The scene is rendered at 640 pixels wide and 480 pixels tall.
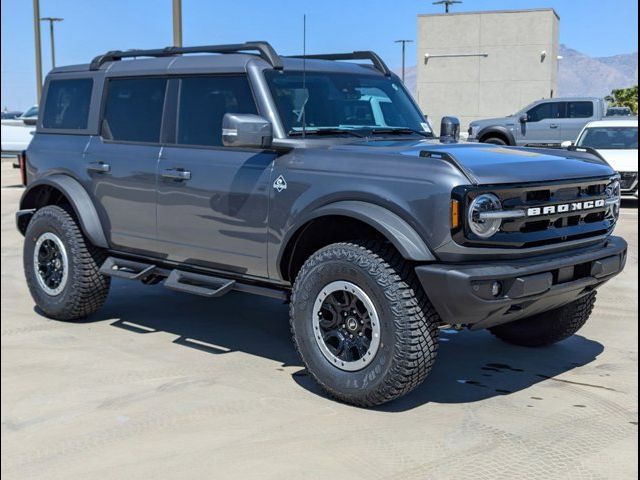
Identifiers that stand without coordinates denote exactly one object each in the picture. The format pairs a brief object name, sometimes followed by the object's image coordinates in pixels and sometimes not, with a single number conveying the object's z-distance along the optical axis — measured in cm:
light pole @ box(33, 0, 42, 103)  1998
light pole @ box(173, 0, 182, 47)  1148
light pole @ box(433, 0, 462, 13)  3764
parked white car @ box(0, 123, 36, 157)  2425
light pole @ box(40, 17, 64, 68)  6419
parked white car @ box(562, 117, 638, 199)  1584
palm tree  4116
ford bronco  460
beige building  4166
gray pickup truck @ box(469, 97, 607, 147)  2211
